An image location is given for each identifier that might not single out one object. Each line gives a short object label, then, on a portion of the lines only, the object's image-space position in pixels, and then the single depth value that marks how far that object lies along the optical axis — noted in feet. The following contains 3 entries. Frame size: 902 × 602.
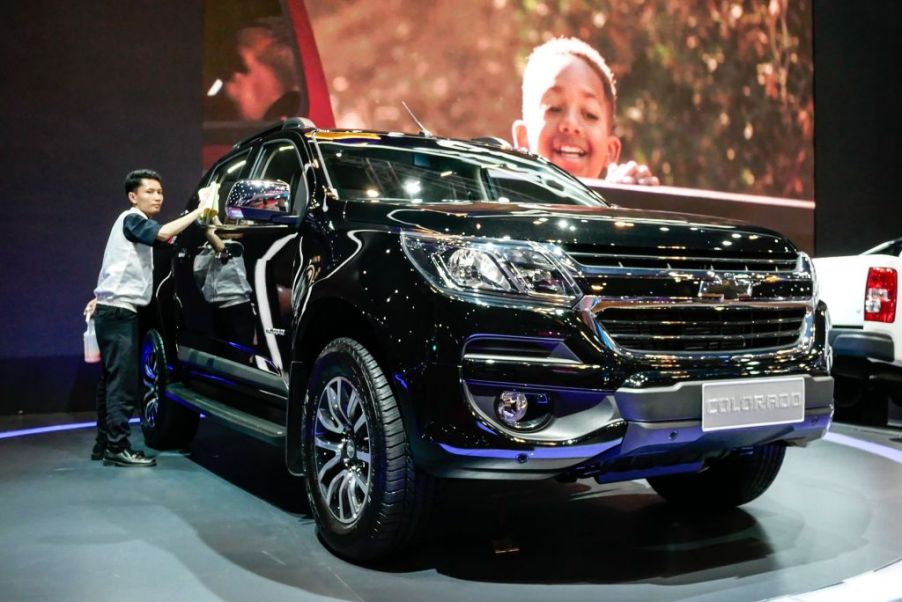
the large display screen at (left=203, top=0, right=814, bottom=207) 20.67
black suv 7.98
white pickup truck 16.85
